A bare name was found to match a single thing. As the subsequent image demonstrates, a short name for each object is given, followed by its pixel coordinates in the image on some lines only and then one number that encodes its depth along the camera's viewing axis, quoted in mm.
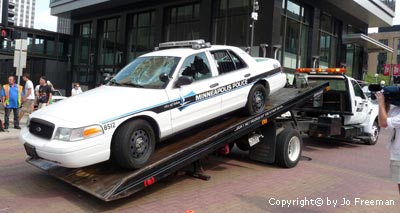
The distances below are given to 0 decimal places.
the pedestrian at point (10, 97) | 13648
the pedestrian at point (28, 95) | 15141
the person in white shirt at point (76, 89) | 19047
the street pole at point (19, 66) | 15422
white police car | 5859
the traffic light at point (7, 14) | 15672
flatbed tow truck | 6020
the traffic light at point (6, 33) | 15516
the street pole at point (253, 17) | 20230
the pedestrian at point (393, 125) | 4773
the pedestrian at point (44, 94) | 15744
